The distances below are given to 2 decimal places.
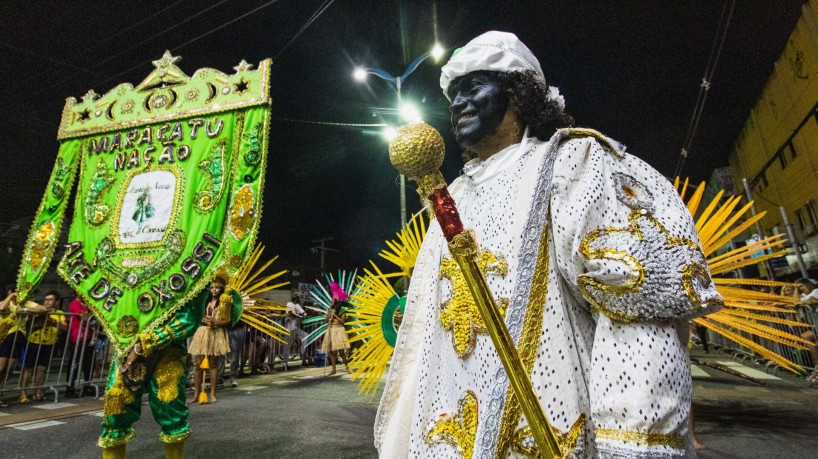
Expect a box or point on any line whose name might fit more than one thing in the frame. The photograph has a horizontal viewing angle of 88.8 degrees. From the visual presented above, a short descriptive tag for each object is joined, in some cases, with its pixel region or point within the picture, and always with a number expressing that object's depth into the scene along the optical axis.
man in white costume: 0.79
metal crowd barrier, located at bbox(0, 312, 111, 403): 5.82
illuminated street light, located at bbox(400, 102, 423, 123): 9.45
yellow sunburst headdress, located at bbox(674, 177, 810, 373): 2.10
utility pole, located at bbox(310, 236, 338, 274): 25.97
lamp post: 8.80
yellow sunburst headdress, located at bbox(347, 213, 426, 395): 2.26
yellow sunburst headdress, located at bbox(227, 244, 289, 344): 4.37
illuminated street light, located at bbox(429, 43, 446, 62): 8.73
